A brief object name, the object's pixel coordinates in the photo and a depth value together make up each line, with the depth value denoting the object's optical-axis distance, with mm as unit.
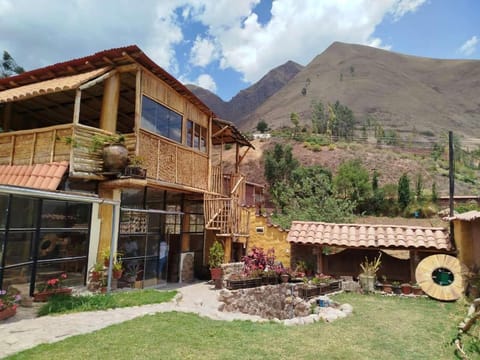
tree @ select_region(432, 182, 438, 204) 29219
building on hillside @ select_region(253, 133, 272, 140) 51681
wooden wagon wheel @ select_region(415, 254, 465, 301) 8766
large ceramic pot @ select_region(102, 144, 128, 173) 8273
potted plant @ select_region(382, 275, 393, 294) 9789
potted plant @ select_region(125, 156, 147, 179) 8359
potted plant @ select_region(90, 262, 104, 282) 7949
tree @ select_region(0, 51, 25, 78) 20906
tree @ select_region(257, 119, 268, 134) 58781
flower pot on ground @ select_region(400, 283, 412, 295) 9570
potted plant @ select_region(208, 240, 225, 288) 11148
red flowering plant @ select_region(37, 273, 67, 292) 7023
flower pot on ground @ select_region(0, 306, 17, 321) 5589
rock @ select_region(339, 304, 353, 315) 7341
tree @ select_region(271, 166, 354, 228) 16562
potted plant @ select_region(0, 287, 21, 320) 5621
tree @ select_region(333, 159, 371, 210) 30050
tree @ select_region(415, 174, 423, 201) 30069
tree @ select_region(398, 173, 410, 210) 29078
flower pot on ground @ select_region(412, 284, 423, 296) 9500
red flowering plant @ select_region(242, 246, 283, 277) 10391
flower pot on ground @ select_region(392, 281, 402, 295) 9711
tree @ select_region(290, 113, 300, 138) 52816
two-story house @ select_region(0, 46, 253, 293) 7188
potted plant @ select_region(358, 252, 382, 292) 9820
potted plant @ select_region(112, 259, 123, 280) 8359
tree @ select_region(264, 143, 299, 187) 37156
